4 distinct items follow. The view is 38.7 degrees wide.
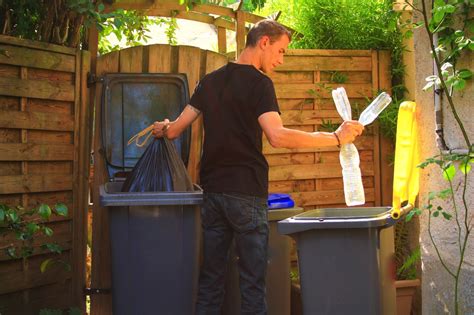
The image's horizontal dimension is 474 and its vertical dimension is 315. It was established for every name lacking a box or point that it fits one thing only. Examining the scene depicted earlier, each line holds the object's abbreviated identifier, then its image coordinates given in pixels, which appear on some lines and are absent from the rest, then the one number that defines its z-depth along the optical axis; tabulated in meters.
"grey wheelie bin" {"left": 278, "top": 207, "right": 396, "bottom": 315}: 3.23
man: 3.50
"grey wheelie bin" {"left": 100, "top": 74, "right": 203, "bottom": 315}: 3.82
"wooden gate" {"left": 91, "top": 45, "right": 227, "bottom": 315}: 5.21
